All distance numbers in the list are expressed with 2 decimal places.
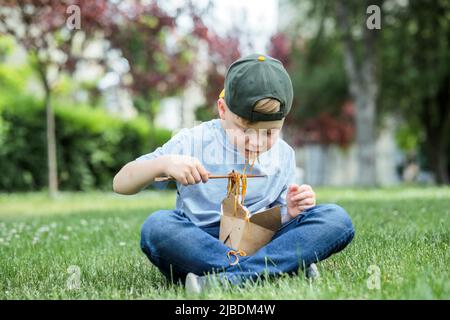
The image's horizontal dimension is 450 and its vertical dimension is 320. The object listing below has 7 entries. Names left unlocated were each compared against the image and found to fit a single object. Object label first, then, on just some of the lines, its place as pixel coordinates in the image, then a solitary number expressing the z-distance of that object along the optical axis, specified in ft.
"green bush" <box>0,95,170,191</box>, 40.24
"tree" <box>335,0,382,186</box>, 45.80
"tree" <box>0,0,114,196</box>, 33.78
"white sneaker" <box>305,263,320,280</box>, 8.38
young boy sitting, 8.34
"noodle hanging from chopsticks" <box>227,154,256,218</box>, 8.66
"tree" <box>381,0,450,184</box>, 50.60
